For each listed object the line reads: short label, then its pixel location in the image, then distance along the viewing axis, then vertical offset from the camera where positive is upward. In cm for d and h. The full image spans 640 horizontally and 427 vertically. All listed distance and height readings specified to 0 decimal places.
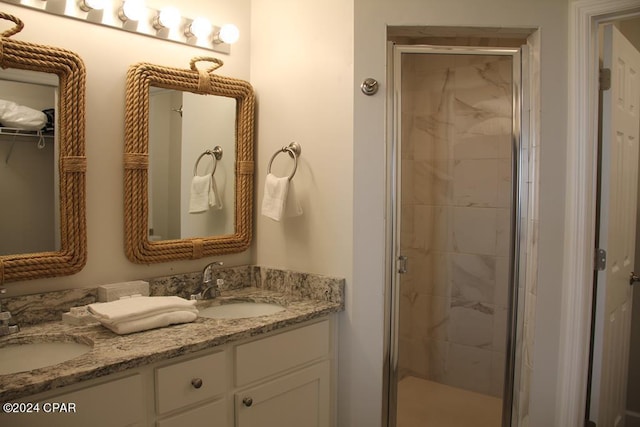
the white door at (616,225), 187 -10
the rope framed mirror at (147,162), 190 +15
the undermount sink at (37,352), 145 -50
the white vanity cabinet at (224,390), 130 -61
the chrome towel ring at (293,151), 214 +20
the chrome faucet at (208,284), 209 -39
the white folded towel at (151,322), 155 -42
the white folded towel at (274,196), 206 +0
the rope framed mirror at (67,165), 166 +11
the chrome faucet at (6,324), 154 -42
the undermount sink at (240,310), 202 -49
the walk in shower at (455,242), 239 -25
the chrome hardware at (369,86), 191 +44
